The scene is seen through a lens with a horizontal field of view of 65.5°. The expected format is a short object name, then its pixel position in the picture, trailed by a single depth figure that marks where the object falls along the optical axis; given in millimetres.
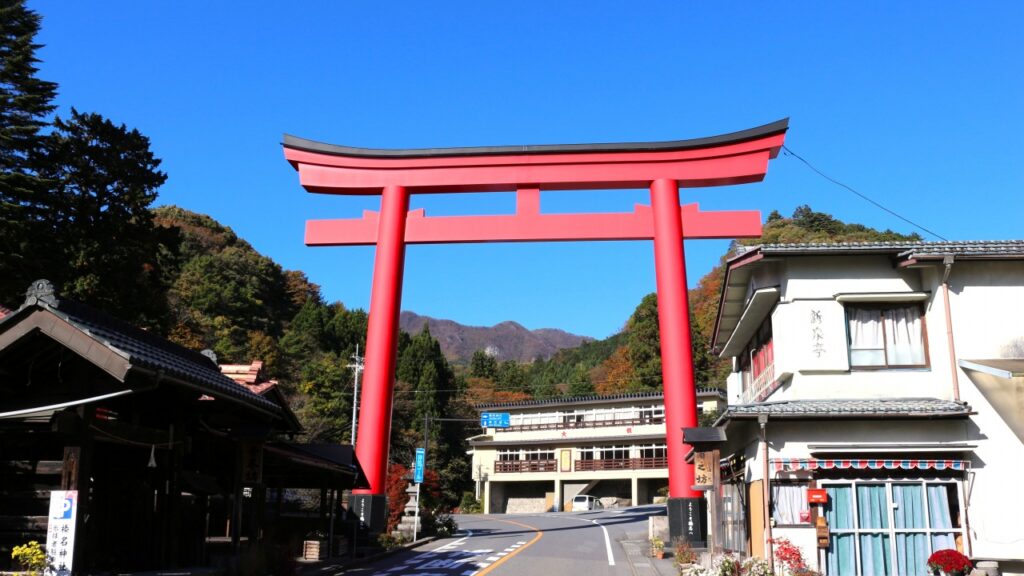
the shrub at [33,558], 8828
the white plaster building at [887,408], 12375
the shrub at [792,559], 11883
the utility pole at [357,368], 40719
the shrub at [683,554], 17281
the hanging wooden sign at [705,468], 14541
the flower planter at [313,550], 18766
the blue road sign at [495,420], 49656
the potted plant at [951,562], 11453
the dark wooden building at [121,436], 9195
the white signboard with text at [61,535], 9023
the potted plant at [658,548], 19675
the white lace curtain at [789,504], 12492
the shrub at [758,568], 11906
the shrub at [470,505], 54500
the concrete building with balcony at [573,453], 53594
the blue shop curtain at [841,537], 12281
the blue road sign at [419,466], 27734
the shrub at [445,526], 28938
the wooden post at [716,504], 14453
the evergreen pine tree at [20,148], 24531
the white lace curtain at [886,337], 13844
